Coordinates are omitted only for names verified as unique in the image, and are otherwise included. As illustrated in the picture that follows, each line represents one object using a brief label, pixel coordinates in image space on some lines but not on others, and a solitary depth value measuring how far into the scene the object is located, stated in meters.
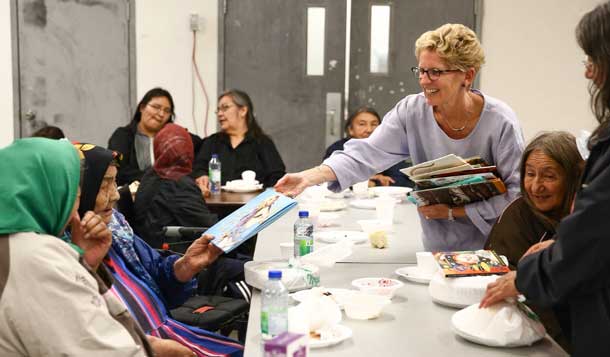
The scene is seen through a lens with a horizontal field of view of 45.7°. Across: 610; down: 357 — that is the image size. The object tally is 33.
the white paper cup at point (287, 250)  2.97
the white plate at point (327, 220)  3.79
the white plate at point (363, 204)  4.43
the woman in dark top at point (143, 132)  5.98
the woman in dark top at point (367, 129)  5.68
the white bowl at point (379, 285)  2.40
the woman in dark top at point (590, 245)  1.66
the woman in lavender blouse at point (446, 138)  2.76
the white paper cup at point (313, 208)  3.63
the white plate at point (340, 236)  3.36
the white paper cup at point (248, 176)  5.32
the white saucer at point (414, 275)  2.61
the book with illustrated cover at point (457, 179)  2.66
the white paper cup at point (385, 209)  3.77
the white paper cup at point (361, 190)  4.83
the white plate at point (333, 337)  1.95
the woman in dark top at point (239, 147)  5.82
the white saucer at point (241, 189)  5.25
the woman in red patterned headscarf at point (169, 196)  3.93
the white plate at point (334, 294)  2.23
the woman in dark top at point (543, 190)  2.53
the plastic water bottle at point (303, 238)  2.81
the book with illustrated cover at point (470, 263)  2.27
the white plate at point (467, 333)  1.94
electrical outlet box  6.73
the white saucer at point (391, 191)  4.84
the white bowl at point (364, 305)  2.18
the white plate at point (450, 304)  2.27
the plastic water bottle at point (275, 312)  1.95
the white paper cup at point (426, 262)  2.63
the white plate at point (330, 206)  4.25
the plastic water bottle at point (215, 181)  5.16
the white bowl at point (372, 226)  3.36
